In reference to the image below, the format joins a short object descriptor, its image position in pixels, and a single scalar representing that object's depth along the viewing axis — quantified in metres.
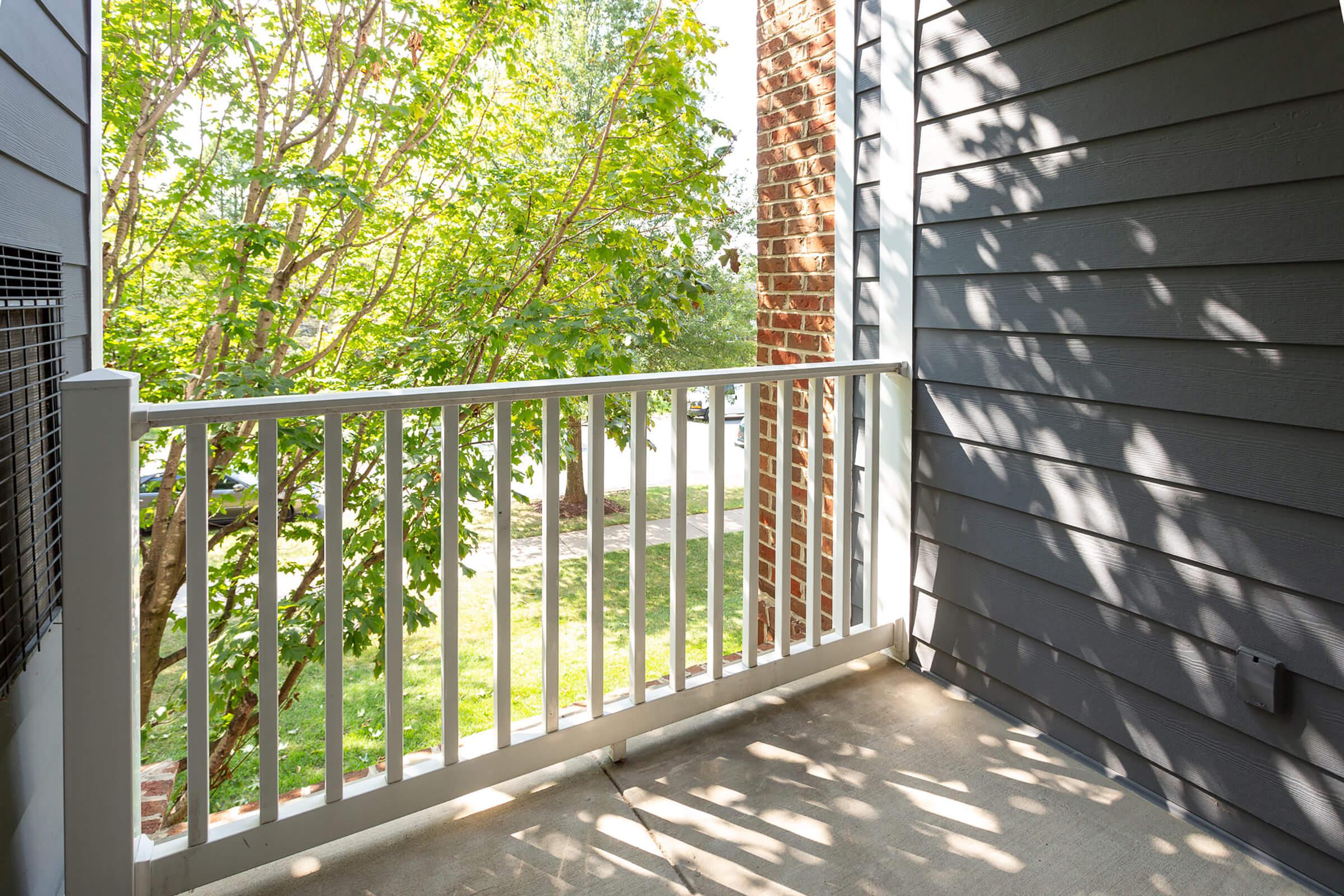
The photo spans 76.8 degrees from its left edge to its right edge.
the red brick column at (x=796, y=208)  3.06
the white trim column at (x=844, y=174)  2.81
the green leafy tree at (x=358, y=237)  3.84
